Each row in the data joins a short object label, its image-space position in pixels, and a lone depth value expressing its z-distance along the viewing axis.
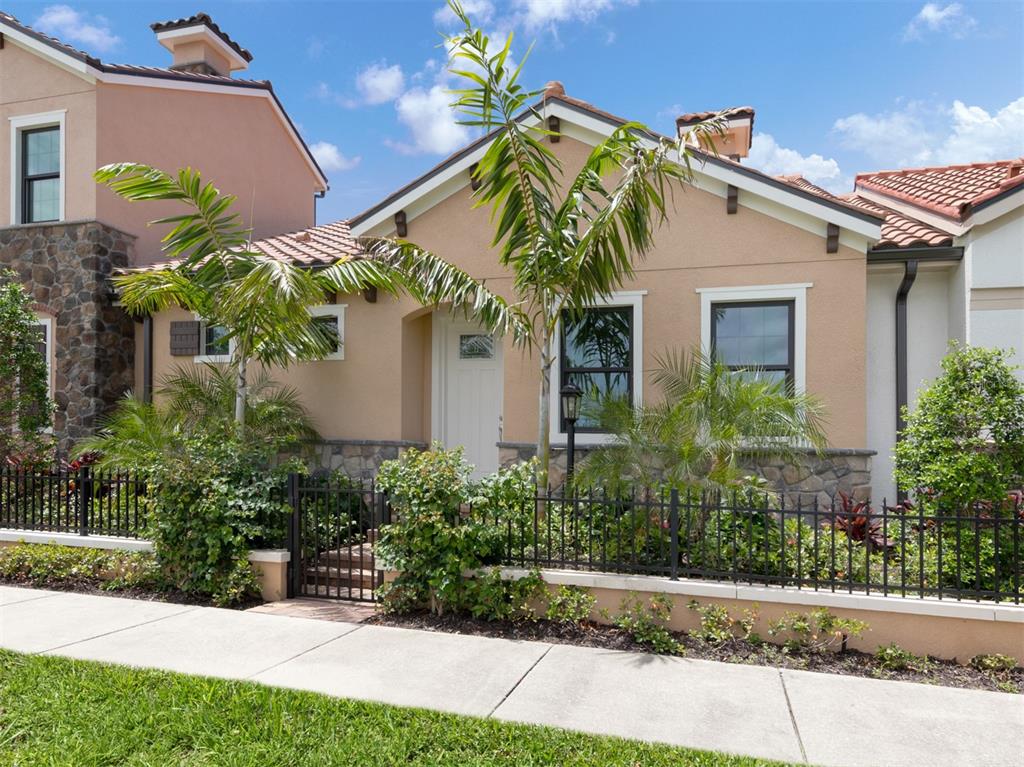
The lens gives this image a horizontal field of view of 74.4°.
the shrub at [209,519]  6.60
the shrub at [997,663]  4.92
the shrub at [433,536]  5.90
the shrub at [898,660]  5.02
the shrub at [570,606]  5.76
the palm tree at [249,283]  7.18
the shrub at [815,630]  5.25
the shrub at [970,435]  5.50
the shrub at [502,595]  5.84
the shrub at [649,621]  5.38
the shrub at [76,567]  7.02
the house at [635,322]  7.68
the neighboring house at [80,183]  10.77
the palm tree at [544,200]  6.52
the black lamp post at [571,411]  7.39
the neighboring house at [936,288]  7.21
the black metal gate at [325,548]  6.75
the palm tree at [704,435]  6.36
